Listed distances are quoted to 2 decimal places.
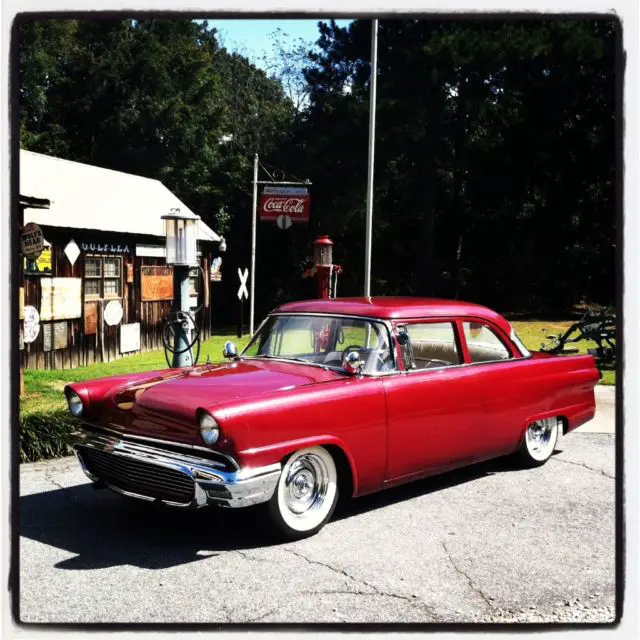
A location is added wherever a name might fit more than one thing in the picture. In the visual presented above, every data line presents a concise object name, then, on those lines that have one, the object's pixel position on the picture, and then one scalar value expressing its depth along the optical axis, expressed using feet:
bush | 17.42
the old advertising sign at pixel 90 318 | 36.45
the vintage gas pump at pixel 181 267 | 23.93
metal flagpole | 27.84
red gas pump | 30.96
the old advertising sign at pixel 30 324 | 29.94
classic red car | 11.65
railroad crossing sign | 51.65
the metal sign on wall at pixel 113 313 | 38.52
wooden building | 33.27
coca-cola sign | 40.81
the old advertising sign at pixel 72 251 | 35.19
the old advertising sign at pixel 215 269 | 53.92
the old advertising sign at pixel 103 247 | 36.73
